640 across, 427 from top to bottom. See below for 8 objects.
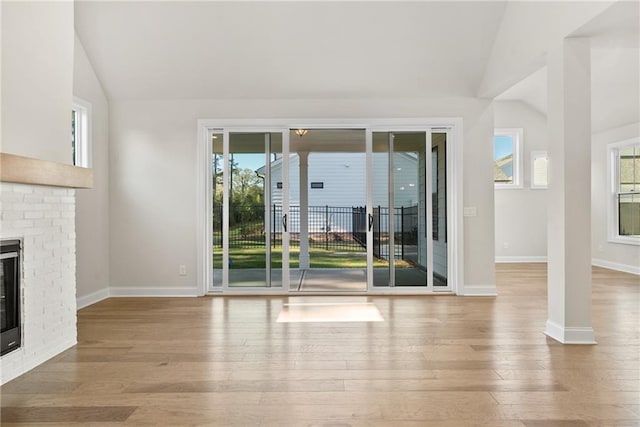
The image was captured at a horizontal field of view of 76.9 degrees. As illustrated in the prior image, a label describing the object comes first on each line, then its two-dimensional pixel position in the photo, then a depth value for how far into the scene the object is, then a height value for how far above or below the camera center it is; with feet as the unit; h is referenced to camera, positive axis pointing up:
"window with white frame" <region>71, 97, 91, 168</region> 16.11 +3.40
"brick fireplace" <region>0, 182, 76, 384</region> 9.14 -1.28
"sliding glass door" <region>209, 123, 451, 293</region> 18.19 +0.33
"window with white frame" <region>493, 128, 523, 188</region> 29.19 +4.08
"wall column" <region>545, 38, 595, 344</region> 11.21 +0.66
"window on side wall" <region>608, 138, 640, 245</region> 23.81 +1.46
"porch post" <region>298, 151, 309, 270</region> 27.66 +0.17
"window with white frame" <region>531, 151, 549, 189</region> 29.12 +3.25
